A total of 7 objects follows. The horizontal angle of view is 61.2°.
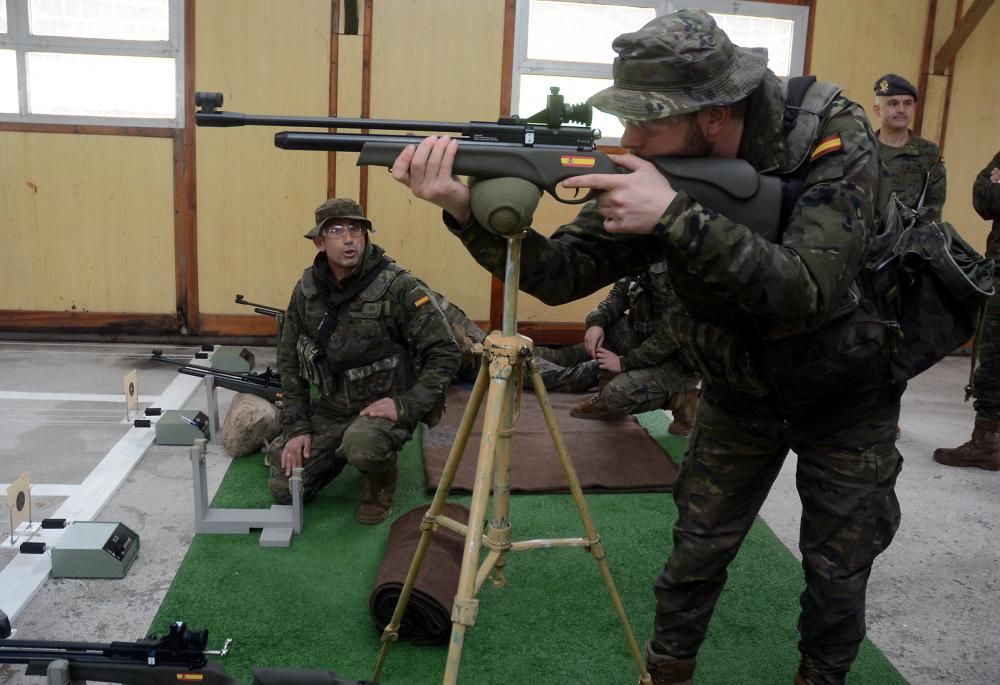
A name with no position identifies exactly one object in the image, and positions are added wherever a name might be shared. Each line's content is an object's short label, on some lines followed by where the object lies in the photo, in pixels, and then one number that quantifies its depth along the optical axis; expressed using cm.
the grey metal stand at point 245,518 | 384
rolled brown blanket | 302
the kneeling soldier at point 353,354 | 420
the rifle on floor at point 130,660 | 237
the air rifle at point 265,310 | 625
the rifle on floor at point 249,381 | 524
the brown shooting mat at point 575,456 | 461
